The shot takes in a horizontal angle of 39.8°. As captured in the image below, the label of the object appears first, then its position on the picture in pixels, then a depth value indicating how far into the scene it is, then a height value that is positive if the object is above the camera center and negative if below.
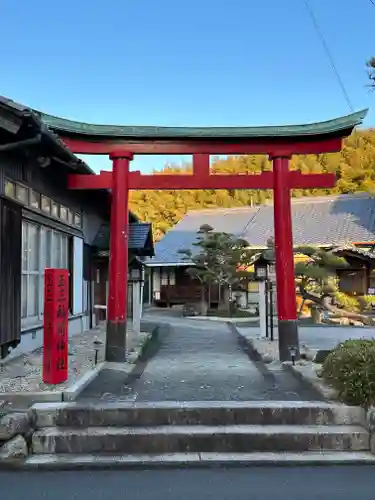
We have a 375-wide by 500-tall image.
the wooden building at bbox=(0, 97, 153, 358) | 8.30 +1.36
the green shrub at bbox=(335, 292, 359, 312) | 22.77 -0.82
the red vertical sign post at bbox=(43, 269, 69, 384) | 6.96 -0.58
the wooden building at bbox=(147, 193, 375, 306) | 27.61 +3.04
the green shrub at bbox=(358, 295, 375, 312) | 23.83 -0.88
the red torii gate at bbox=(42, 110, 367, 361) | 9.90 +2.24
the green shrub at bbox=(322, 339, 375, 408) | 5.98 -1.08
